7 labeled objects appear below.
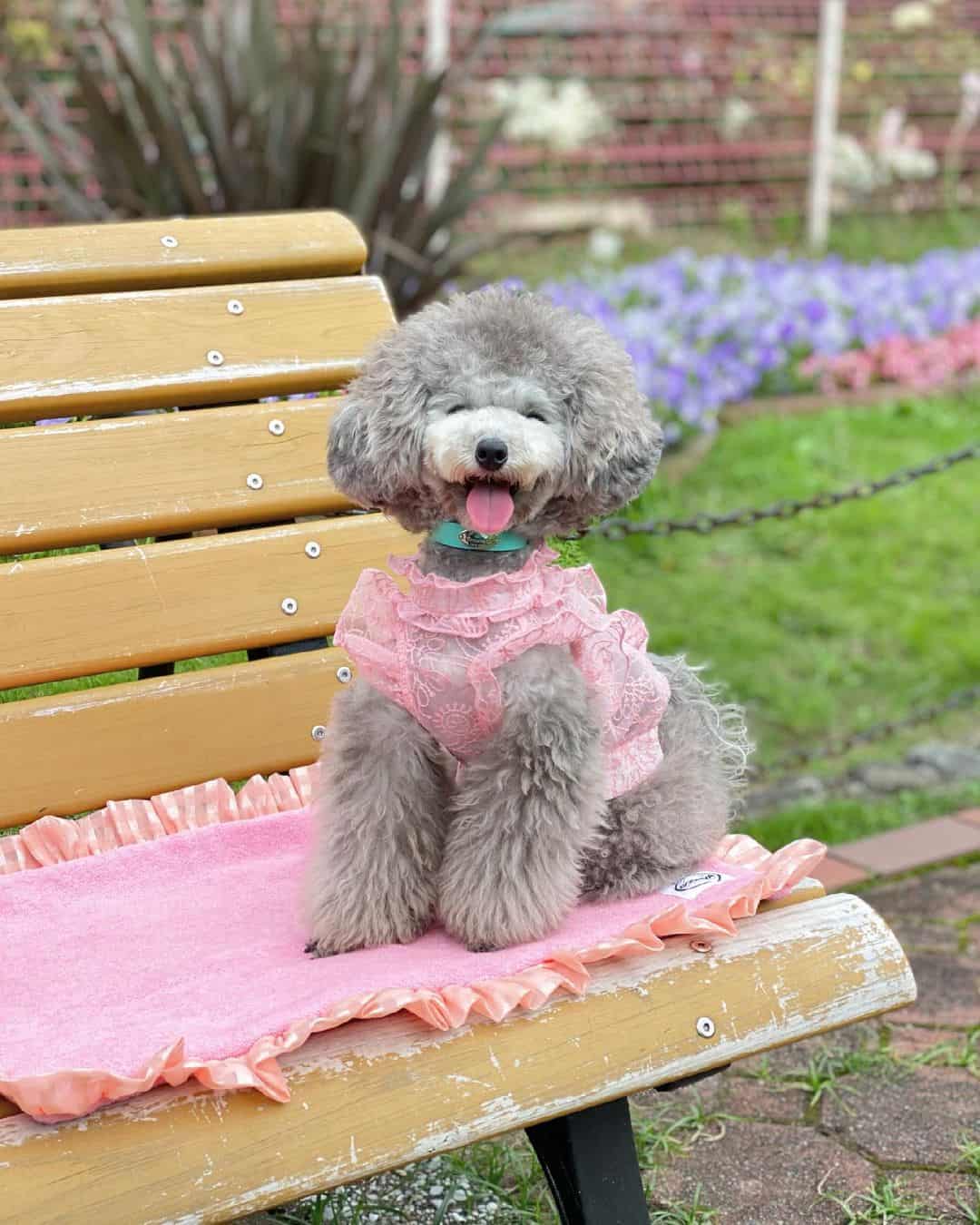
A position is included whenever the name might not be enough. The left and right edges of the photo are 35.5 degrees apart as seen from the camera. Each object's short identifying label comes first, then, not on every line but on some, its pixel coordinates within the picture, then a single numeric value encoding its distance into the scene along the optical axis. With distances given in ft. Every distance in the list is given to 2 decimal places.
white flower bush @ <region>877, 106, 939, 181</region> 29.94
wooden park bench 5.23
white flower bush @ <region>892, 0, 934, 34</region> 30.99
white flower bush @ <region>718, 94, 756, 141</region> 29.04
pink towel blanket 4.77
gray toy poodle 5.29
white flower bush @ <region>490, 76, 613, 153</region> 26.45
